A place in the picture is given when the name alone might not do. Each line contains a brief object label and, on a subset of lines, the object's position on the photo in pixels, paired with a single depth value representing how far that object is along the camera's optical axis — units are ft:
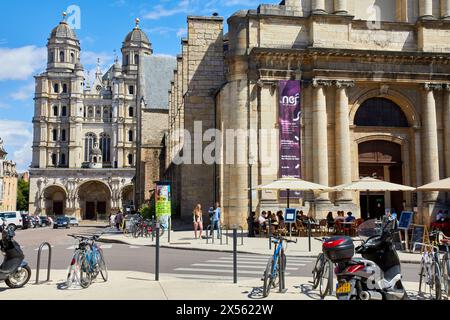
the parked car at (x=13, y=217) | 138.56
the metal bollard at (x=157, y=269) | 32.88
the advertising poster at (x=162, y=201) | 74.28
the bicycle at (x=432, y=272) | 26.76
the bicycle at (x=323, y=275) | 28.03
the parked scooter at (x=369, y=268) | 20.40
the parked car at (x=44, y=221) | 195.83
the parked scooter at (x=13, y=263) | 30.58
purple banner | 85.36
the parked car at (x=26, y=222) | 156.20
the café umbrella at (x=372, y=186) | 65.59
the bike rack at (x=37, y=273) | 32.30
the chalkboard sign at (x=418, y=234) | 52.47
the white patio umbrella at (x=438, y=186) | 58.56
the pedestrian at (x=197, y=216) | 73.20
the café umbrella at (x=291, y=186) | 69.00
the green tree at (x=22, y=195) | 366.43
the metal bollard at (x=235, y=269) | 32.01
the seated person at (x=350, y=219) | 72.48
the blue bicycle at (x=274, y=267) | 27.66
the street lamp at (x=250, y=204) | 73.20
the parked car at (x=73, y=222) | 195.37
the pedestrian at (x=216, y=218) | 70.54
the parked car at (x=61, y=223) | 165.78
